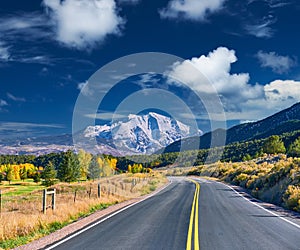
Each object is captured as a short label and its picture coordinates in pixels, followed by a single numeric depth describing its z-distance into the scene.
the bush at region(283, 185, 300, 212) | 18.09
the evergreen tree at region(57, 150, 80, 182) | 83.44
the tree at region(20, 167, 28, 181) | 141.44
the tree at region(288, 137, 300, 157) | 66.29
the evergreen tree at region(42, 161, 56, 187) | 82.93
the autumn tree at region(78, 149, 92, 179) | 118.56
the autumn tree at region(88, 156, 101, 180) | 100.06
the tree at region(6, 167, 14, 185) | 128.62
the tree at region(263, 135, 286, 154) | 87.56
